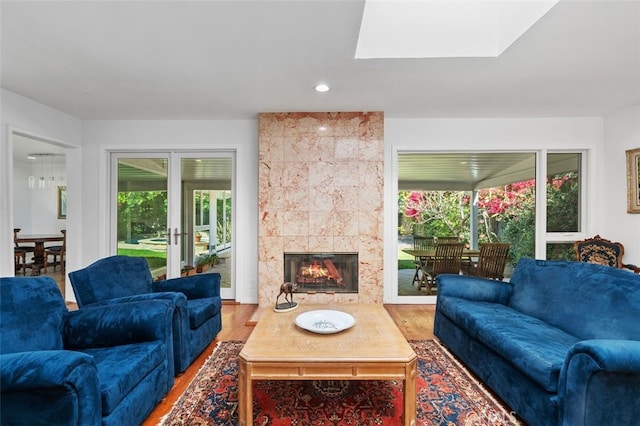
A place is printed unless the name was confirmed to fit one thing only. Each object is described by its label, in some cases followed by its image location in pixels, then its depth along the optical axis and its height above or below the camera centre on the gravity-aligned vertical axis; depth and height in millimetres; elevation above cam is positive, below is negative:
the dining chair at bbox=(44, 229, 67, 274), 5777 -852
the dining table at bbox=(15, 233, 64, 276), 5730 -773
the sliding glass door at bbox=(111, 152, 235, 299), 4102 +34
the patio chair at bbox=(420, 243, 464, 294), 4004 -670
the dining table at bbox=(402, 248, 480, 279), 4066 -575
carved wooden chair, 3438 -457
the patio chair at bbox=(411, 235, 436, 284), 4137 -465
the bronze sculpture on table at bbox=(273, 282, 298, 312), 2363 -764
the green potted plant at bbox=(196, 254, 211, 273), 4211 -734
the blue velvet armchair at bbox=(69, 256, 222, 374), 2137 -667
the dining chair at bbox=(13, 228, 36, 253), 5693 -741
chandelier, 7246 +901
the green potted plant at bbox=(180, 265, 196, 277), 4156 -826
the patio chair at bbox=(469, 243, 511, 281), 3988 -633
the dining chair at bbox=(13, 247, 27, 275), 5588 -1017
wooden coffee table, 1572 -802
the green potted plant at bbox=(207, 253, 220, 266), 4207 -673
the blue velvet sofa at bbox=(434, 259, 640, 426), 1337 -768
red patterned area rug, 1733 -1206
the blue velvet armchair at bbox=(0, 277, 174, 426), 1212 -734
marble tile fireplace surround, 3729 +277
